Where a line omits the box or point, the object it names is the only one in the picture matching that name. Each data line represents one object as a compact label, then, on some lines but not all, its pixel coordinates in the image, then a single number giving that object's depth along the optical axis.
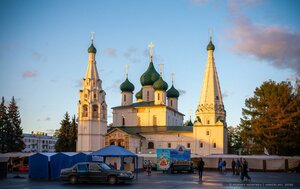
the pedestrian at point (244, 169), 21.78
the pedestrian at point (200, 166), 23.83
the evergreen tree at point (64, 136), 57.09
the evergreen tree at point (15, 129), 52.68
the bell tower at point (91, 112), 54.09
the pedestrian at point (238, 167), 28.24
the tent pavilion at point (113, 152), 23.64
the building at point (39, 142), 109.41
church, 53.25
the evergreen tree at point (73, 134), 57.51
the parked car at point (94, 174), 19.37
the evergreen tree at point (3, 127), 52.08
